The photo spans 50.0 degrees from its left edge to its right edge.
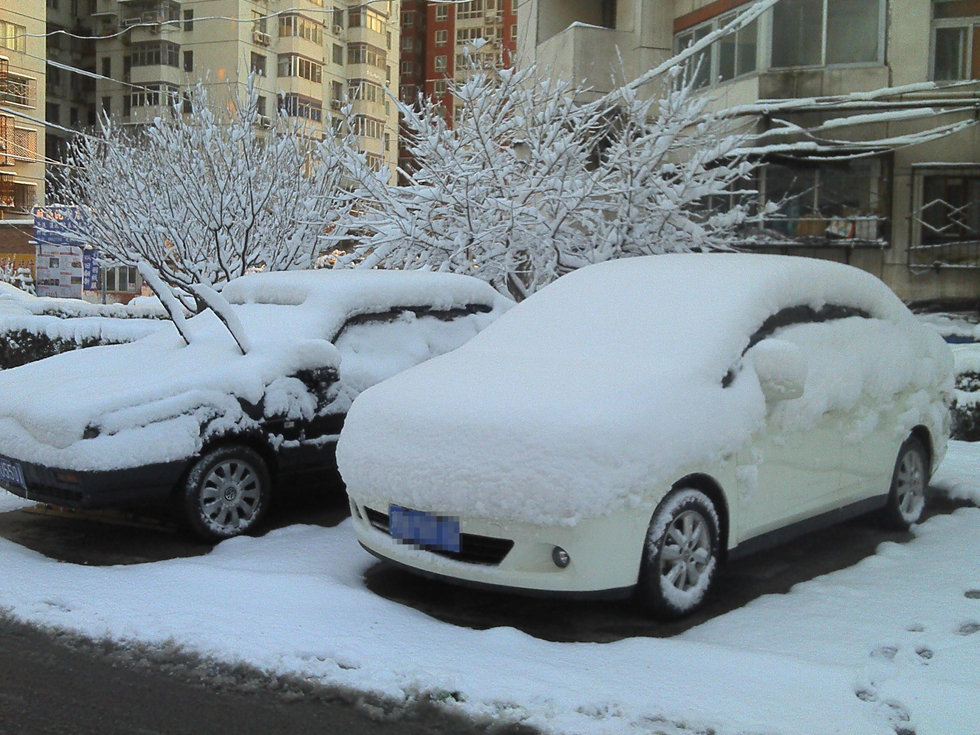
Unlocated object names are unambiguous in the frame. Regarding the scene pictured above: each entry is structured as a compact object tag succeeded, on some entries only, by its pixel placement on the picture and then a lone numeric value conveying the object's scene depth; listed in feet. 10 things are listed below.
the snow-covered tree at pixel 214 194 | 52.26
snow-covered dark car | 18.81
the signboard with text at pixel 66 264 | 76.69
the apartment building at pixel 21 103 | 169.99
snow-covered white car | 14.67
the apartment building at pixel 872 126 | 55.16
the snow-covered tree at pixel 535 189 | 37.04
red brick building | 266.57
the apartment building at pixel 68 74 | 200.34
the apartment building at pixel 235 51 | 188.14
